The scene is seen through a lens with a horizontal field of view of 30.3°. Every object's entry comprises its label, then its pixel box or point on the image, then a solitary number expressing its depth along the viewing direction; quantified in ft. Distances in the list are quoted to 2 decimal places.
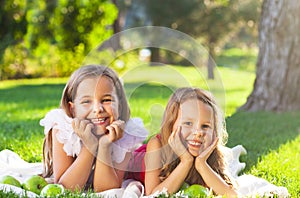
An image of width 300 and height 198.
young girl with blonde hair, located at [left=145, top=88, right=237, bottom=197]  10.34
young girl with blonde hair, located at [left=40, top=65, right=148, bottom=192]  10.61
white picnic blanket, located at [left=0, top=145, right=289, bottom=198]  10.61
